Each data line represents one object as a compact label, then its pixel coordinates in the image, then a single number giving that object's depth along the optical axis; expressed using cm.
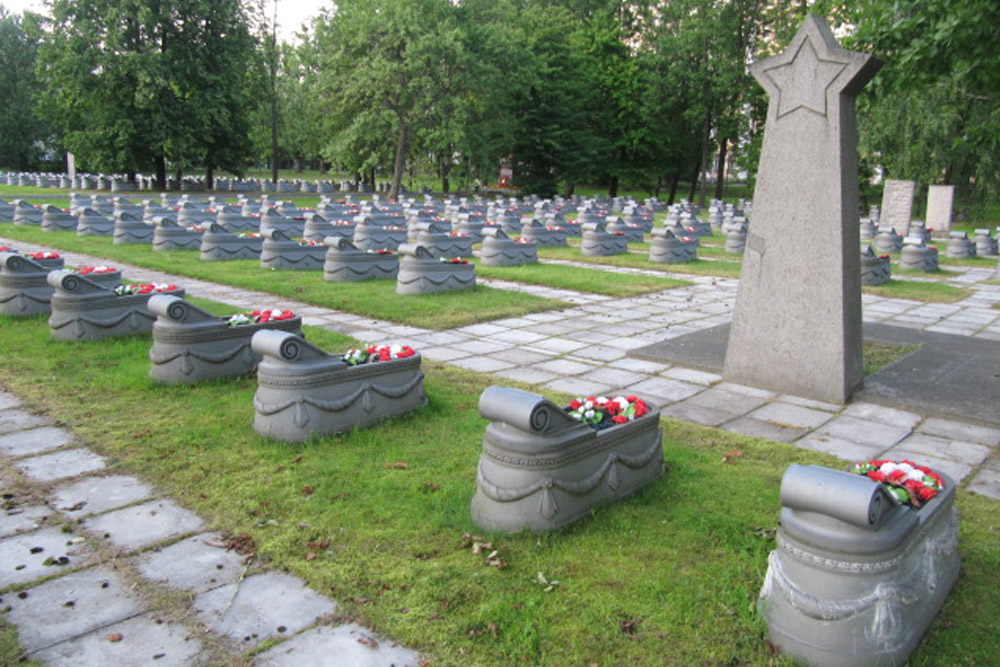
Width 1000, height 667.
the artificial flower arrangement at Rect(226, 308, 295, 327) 732
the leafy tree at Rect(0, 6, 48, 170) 5606
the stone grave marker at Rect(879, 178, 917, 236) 2672
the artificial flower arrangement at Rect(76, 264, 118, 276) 969
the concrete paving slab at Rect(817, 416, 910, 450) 597
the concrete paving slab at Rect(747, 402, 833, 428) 639
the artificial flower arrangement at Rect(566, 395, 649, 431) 468
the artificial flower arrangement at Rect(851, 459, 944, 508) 350
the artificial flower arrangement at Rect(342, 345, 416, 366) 600
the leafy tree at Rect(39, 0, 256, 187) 3488
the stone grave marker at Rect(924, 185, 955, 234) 2767
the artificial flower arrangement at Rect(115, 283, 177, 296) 894
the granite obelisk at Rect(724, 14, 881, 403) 672
